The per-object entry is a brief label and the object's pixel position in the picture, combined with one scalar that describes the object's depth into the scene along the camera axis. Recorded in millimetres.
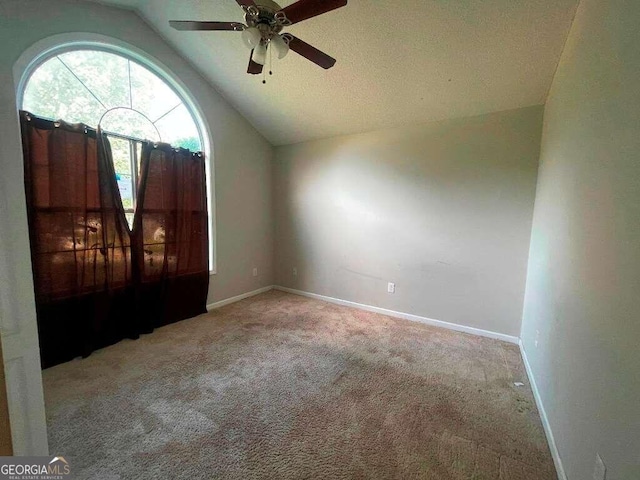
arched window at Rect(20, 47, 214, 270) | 2181
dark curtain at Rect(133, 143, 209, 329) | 2758
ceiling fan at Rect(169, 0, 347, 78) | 1454
